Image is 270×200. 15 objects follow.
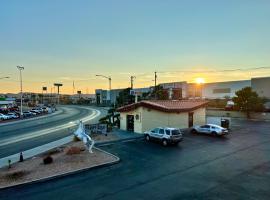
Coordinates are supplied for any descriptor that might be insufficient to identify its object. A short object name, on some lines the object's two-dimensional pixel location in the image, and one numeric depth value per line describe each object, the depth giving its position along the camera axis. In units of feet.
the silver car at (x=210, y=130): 74.97
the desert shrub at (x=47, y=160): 47.37
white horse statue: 59.79
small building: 79.85
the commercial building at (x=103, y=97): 322.71
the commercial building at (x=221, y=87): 214.29
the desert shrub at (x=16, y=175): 40.58
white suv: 61.87
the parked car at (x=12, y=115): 159.55
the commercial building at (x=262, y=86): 161.44
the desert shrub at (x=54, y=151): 56.71
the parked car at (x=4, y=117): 149.80
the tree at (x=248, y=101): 125.27
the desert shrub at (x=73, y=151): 54.21
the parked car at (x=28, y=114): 171.69
